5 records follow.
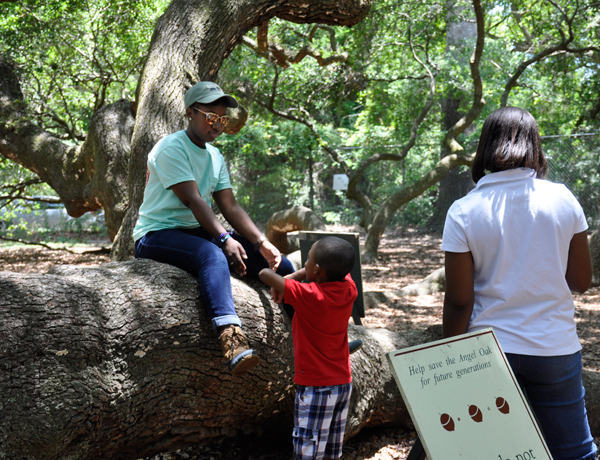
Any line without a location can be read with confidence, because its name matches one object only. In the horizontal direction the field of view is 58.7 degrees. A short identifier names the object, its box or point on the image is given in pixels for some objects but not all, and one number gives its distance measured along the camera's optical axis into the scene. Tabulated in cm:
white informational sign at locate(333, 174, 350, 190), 1463
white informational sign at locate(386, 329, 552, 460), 168
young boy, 234
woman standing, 176
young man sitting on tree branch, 247
